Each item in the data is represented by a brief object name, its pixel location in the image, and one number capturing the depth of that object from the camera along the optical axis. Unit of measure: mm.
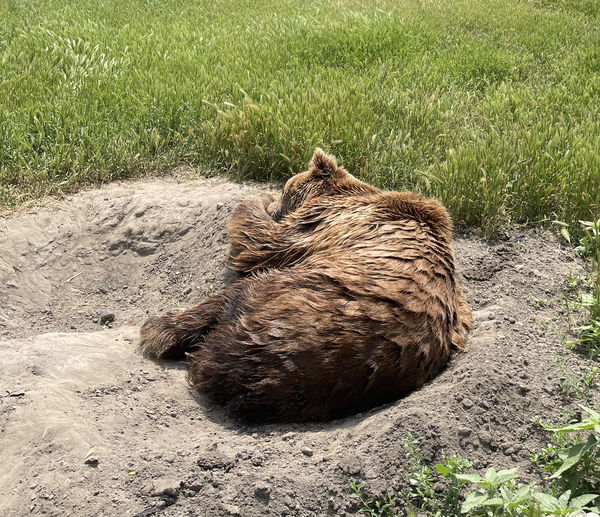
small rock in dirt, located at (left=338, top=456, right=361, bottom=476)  3271
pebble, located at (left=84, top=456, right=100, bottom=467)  3381
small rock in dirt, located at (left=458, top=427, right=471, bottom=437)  3439
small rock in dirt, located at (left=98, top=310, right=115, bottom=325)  5453
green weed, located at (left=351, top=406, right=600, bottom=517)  2699
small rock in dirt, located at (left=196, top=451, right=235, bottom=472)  3391
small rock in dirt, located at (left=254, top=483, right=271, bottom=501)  3182
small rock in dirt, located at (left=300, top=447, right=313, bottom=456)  3492
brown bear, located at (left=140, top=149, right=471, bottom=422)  3748
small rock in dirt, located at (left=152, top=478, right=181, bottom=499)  3215
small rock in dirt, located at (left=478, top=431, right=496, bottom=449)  3439
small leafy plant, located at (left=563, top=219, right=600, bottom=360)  3893
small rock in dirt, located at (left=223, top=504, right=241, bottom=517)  3105
